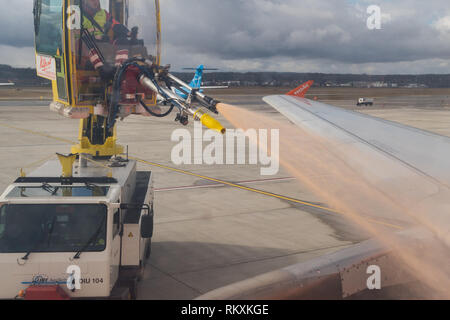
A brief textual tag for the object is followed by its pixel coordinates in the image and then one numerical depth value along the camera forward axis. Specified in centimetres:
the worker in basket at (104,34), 1081
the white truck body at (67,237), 796
